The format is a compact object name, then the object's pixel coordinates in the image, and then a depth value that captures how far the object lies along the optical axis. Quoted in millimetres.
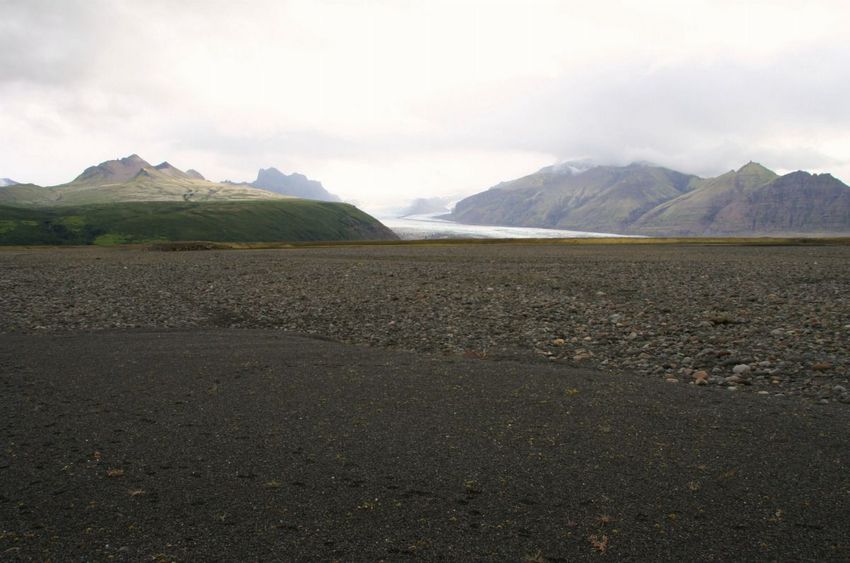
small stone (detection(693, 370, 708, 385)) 12969
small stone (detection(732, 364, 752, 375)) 13430
